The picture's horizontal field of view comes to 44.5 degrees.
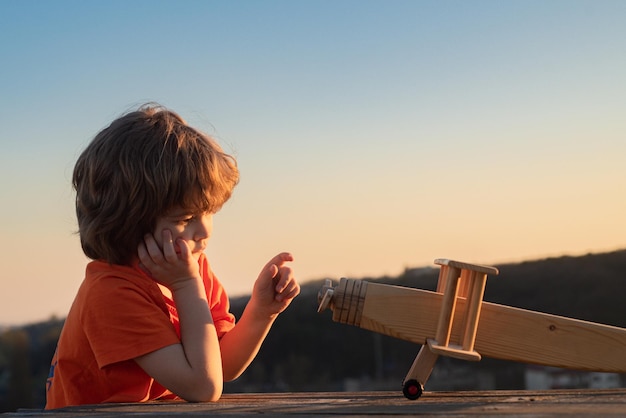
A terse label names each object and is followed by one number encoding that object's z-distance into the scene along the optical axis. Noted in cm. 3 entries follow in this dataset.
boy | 259
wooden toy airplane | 253
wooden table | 199
